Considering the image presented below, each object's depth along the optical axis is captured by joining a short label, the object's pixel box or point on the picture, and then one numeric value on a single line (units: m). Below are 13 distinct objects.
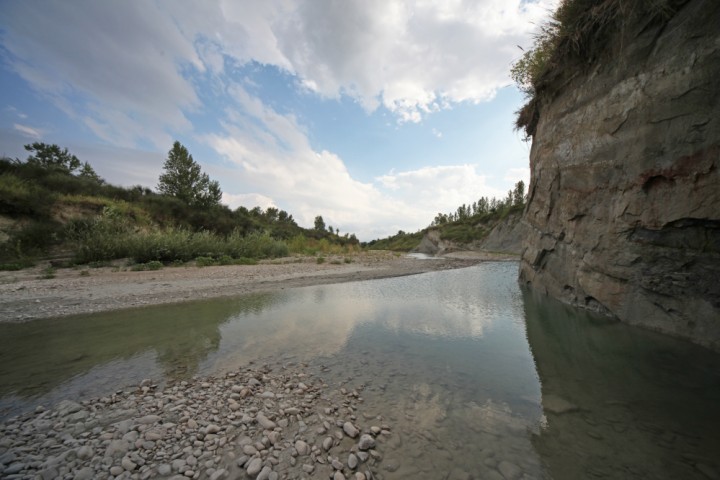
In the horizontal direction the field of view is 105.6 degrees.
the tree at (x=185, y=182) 36.75
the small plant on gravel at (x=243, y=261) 22.80
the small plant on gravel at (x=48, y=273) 13.24
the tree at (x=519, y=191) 72.81
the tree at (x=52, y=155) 41.72
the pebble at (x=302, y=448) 3.01
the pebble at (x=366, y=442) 3.11
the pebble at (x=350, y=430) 3.29
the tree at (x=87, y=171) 42.19
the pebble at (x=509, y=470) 2.73
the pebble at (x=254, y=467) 2.73
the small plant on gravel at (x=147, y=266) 16.72
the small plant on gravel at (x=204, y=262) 20.10
